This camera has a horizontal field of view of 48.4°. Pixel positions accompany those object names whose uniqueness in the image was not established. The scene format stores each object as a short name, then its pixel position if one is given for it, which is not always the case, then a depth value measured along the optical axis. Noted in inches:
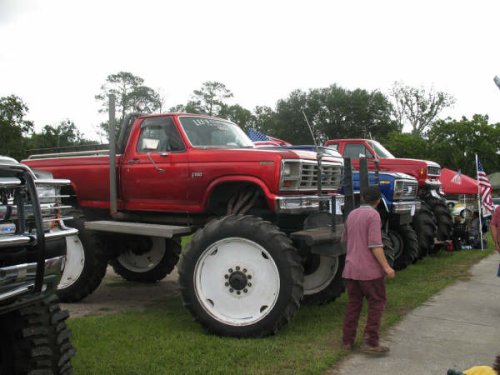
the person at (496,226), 290.2
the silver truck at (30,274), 128.5
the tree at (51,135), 1307.8
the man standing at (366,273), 210.8
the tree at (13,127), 1188.5
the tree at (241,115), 2195.4
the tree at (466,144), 1800.0
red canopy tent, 818.2
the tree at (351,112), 1884.8
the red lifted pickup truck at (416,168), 510.6
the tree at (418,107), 2348.7
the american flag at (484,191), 613.0
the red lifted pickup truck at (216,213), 232.2
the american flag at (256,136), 512.4
